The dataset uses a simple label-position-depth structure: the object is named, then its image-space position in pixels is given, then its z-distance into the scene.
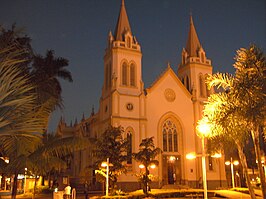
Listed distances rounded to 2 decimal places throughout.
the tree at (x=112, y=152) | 27.61
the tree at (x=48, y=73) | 15.82
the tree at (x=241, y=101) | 15.37
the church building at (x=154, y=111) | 39.94
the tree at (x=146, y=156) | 29.52
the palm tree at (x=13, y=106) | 5.30
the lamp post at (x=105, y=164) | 24.38
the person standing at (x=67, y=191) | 21.42
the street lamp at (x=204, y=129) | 15.45
